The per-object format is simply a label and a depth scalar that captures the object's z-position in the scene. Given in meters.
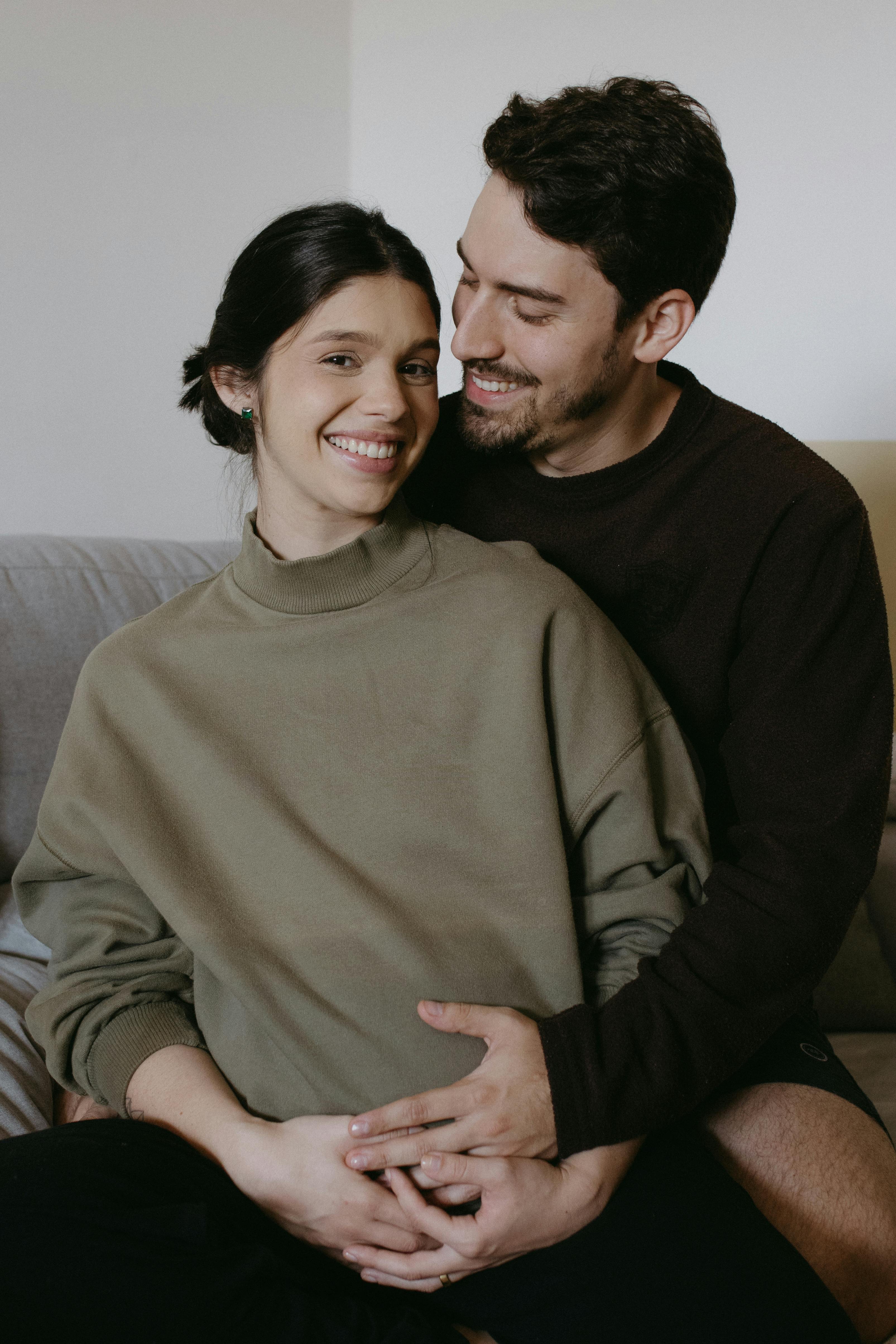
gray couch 1.58
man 1.02
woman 0.97
